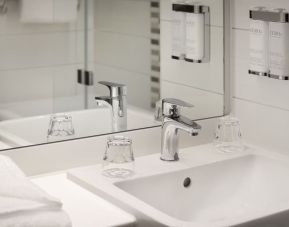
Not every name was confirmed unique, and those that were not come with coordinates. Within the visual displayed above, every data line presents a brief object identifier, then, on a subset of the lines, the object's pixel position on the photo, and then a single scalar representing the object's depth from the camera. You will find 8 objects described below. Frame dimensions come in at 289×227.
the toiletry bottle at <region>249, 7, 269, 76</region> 1.58
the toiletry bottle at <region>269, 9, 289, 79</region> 1.53
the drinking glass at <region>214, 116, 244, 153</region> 1.66
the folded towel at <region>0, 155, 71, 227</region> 1.12
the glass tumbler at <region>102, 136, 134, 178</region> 1.46
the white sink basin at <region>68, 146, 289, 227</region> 1.47
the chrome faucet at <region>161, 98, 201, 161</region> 1.53
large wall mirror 1.47
